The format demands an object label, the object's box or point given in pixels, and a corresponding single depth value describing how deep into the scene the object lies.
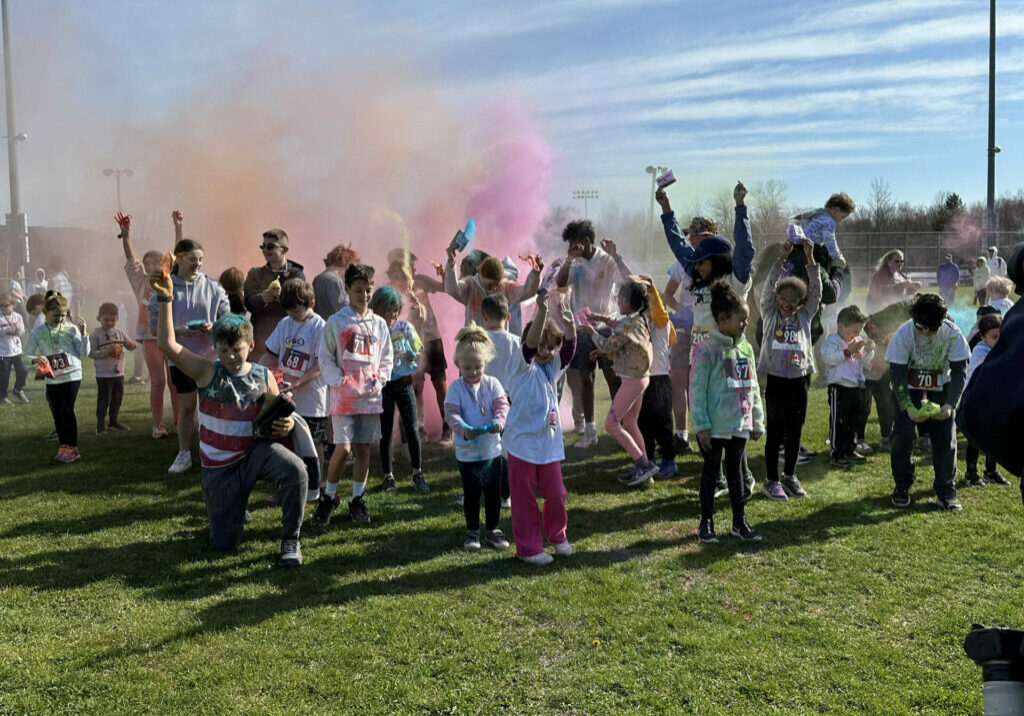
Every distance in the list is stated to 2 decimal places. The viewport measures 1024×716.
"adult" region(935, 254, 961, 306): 16.80
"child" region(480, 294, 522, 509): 5.60
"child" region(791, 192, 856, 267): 6.83
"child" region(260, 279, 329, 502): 5.89
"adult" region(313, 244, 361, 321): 6.92
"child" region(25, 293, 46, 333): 11.23
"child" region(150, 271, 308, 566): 5.01
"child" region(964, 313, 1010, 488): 6.59
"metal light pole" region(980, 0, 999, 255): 26.61
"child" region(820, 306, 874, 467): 7.36
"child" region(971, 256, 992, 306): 20.34
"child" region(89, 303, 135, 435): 9.08
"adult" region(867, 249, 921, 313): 9.69
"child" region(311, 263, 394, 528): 5.55
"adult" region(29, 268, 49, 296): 18.58
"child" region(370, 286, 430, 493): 6.28
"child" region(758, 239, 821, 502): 6.11
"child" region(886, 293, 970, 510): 5.91
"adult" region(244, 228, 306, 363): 6.98
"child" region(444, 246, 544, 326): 6.13
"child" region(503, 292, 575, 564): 4.90
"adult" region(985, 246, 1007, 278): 21.59
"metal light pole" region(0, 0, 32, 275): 24.42
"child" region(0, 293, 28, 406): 11.84
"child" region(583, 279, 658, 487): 6.39
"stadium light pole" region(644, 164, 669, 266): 31.44
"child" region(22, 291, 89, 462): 7.74
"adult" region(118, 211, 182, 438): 8.38
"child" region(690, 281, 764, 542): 5.23
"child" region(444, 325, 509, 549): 5.07
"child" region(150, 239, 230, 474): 6.82
